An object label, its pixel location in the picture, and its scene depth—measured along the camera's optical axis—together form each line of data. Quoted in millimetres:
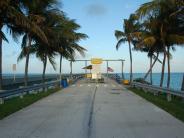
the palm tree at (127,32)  21185
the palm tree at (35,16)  11012
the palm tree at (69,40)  15092
